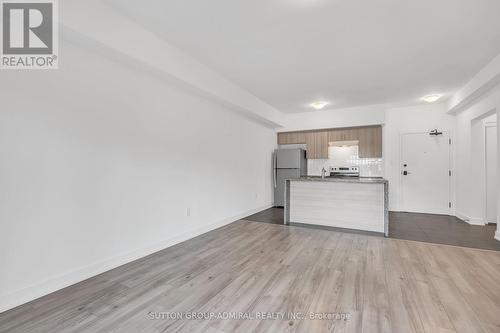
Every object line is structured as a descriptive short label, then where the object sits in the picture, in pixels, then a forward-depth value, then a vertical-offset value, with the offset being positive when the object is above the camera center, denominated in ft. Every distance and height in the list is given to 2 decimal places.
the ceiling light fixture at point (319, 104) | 17.53 +5.05
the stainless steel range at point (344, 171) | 20.08 -0.33
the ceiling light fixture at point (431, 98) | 15.67 +5.00
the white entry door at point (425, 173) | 17.85 -0.47
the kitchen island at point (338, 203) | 13.21 -2.30
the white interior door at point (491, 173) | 15.05 -0.39
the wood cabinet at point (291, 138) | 22.07 +3.01
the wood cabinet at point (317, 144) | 20.84 +2.22
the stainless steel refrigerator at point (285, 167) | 21.04 +0.05
